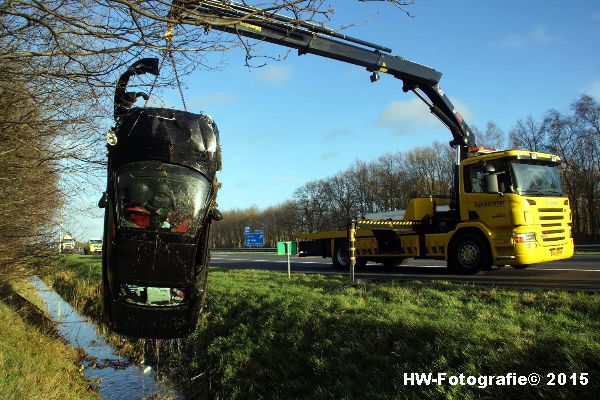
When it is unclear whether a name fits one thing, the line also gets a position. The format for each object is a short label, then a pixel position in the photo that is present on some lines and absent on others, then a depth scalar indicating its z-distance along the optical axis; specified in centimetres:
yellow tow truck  1145
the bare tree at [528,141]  5103
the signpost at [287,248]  1493
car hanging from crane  666
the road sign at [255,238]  4616
